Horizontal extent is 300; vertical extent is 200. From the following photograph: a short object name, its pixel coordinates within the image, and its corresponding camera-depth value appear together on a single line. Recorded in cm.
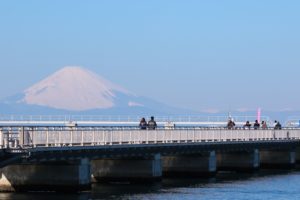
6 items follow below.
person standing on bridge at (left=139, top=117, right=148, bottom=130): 8052
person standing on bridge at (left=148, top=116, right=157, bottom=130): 8016
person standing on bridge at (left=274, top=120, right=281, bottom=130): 10656
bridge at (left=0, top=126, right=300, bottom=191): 6166
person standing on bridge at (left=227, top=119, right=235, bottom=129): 9631
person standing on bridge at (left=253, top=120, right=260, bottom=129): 10165
